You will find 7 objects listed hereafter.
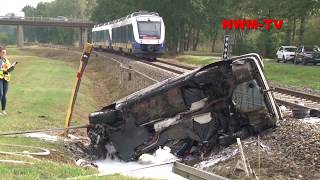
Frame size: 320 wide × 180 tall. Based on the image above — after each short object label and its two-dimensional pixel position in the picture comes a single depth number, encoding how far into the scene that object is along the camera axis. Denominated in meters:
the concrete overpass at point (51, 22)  115.88
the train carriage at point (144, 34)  40.06
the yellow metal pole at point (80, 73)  13.01
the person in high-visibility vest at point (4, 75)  14.63
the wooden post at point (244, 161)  8.05
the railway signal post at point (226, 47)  20.84
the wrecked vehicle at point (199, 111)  10.17
